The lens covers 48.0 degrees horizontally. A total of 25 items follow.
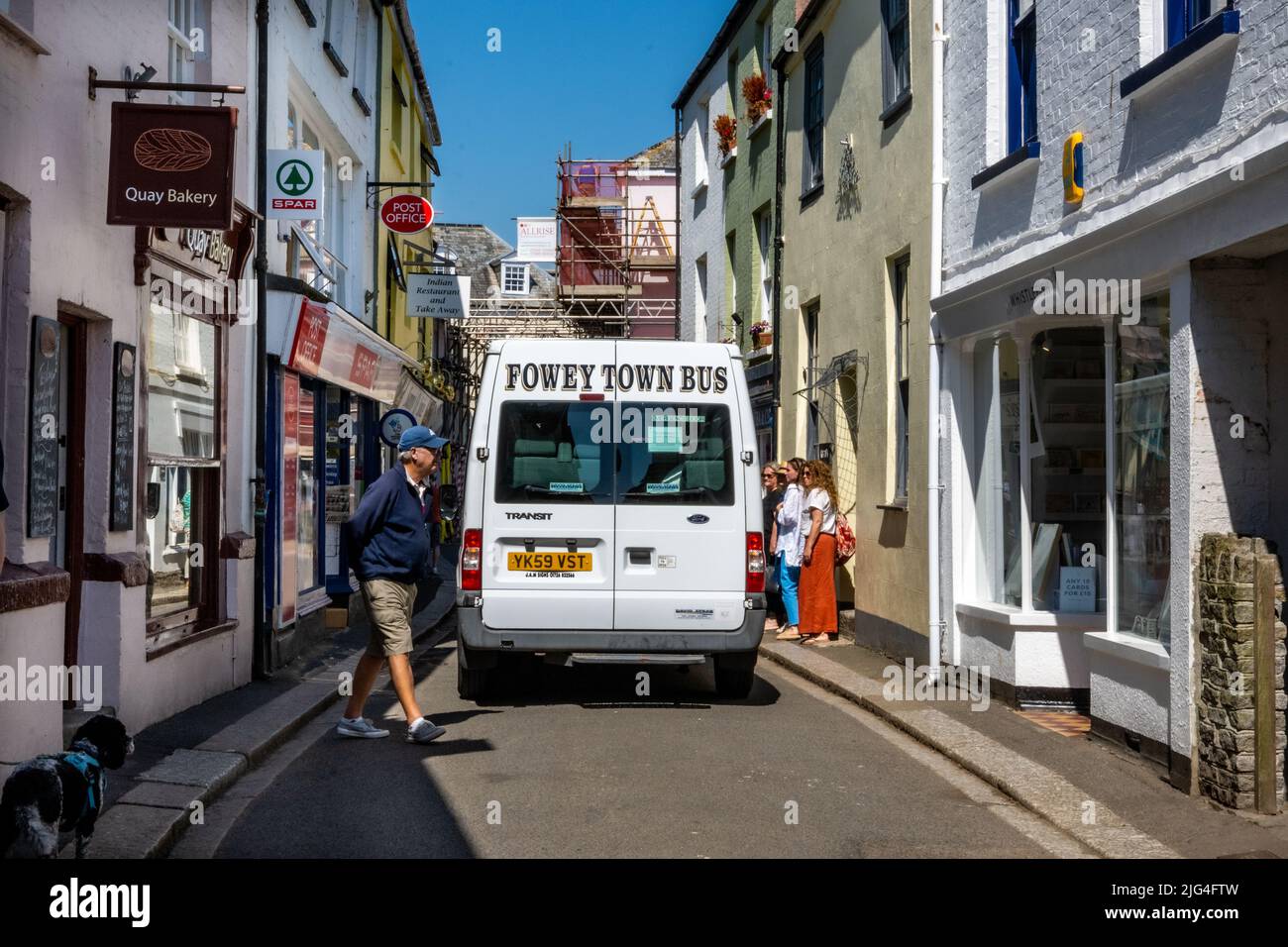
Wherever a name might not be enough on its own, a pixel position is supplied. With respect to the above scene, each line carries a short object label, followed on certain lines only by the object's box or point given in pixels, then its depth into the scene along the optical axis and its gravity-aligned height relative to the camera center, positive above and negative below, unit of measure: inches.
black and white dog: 192.2 -39.9
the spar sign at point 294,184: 482.0 +109.4
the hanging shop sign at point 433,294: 868.0 +131.0
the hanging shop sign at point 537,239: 1943.9 +368.2
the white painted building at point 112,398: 286.0 +28.5
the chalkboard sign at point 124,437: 346.3 +18.1
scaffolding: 1387.8 +238.6
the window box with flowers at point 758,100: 799.1 +230.0
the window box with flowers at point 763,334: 782.5 +96.2
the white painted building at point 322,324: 510.3 +74.9
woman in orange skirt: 550.0 -19.9
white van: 397.7 -0.5
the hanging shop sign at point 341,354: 521.3 +67.1
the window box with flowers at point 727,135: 899.4 +235.6
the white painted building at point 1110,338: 295.0 +43.2
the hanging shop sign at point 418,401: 836.0 +69.7
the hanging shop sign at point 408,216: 776.3 +159.0
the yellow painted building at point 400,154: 834.2 +233.0
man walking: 348.5 -13.4
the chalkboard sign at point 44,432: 299.0 +16.8
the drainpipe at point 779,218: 738.8 +150.2
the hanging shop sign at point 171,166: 330.3 +80.4
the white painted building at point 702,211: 957.8 +211.5
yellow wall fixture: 364.2 +86.0
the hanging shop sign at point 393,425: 755.4 +45.2
